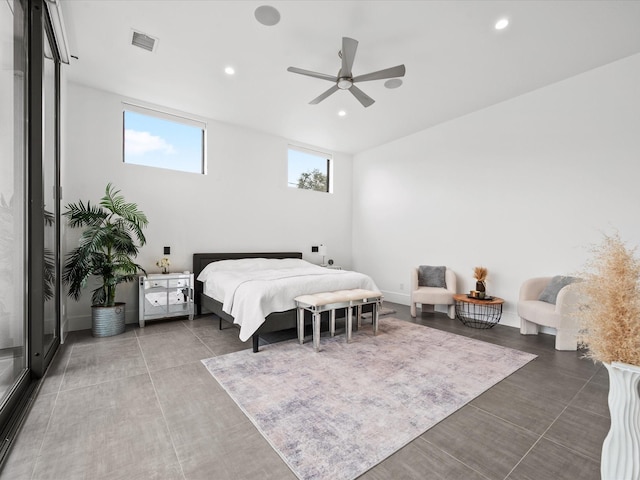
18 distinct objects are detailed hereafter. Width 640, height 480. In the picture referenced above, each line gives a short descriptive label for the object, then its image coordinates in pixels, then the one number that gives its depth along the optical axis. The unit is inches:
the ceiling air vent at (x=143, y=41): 119.5
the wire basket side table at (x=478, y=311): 163.2
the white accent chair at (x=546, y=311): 130.2
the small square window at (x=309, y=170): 246.5
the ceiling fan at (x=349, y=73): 105.0
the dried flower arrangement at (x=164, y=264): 173.3
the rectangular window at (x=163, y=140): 176.6
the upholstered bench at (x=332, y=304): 126.1
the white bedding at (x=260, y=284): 125.0
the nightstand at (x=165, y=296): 162.2
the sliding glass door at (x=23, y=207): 74.9
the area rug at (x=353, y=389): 67.3
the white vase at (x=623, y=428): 43.0
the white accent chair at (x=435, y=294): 180.7
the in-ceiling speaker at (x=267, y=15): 104.5
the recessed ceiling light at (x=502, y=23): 108.7
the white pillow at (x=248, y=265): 180.5
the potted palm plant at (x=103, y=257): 139.8
